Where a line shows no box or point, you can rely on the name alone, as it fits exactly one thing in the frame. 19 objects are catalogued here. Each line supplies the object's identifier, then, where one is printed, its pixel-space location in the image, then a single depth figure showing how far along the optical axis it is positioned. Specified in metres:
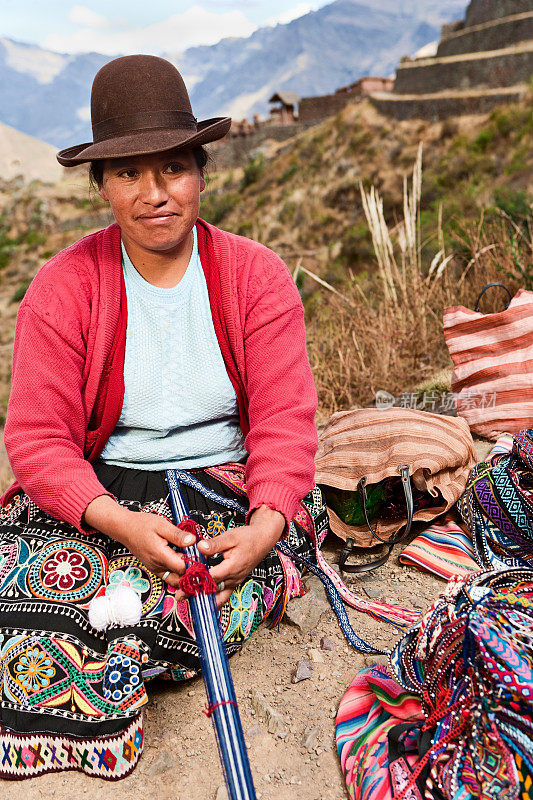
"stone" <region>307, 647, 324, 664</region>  1.63
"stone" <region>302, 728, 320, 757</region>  1.36
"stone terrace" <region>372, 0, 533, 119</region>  19.67
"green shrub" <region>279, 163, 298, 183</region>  25.83
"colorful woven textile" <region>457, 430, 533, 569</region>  1.91
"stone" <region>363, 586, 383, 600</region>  1.91
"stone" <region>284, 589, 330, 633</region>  1.76
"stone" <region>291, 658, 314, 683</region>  1.57
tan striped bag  2.06
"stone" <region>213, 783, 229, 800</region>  1.25
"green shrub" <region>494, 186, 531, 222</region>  4.98
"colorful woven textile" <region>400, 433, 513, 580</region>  1.96
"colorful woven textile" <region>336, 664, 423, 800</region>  1.19
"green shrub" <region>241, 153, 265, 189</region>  28.03
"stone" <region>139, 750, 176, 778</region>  1.34
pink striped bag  2.60
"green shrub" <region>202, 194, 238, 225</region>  27.39
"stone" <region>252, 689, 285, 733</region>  1.43
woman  1.34
